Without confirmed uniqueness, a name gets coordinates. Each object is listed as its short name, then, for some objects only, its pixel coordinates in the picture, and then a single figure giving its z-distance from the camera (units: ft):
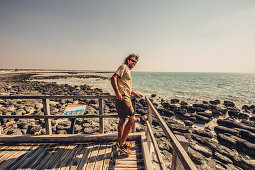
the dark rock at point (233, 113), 38.43
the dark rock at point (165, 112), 35.72
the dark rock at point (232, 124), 26.27
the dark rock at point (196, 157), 15.68
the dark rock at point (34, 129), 20.38
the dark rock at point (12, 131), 19.14
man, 8.80
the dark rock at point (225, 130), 23.99
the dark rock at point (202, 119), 31.42
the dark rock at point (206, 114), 34.41
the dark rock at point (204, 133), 23.13
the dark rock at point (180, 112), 35.51
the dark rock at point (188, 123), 28.90
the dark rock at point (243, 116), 37.22
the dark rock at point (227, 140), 20.31
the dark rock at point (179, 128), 24.27
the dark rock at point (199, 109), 40.42
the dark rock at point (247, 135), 21.71
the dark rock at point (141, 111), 36.07
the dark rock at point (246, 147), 18.76
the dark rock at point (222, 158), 16.51
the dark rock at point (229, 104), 49.93
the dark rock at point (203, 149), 17.55
